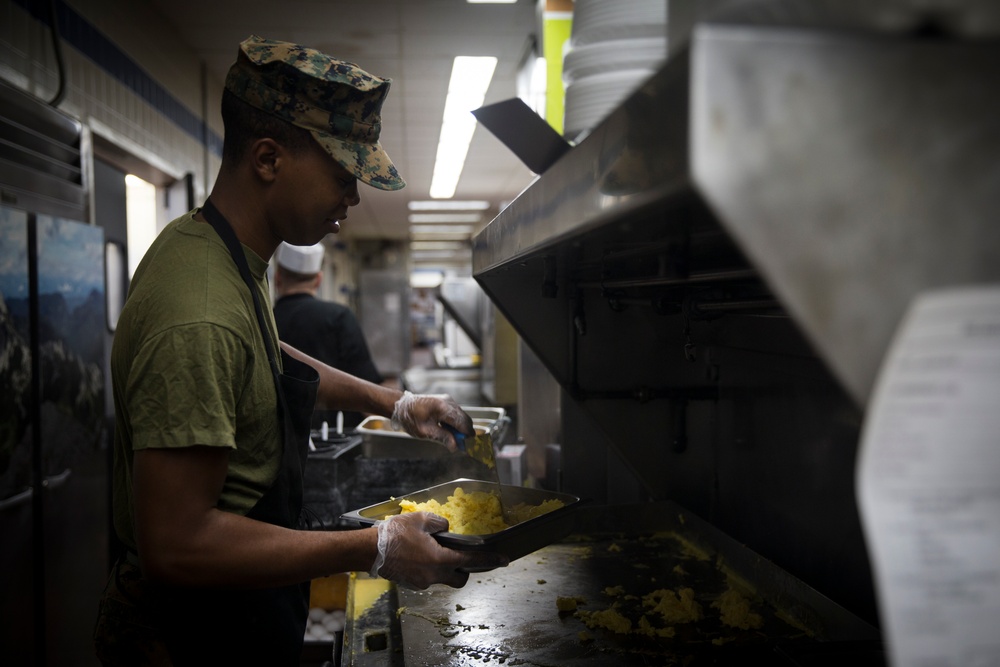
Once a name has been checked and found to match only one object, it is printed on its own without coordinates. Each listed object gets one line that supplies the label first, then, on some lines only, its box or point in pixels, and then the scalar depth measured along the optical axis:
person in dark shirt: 3.98
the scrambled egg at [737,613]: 1.52
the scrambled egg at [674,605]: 1.58
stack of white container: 1.09
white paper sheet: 0.48
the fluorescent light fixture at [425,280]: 25.09
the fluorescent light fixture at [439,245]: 18.20
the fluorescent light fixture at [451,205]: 11.46
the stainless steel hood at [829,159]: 0.46
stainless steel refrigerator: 2.52
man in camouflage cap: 1.17
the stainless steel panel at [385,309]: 13.62
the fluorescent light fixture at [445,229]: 14.68
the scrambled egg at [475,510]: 1.70
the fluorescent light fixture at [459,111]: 5.28
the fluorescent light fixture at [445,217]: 12.91
